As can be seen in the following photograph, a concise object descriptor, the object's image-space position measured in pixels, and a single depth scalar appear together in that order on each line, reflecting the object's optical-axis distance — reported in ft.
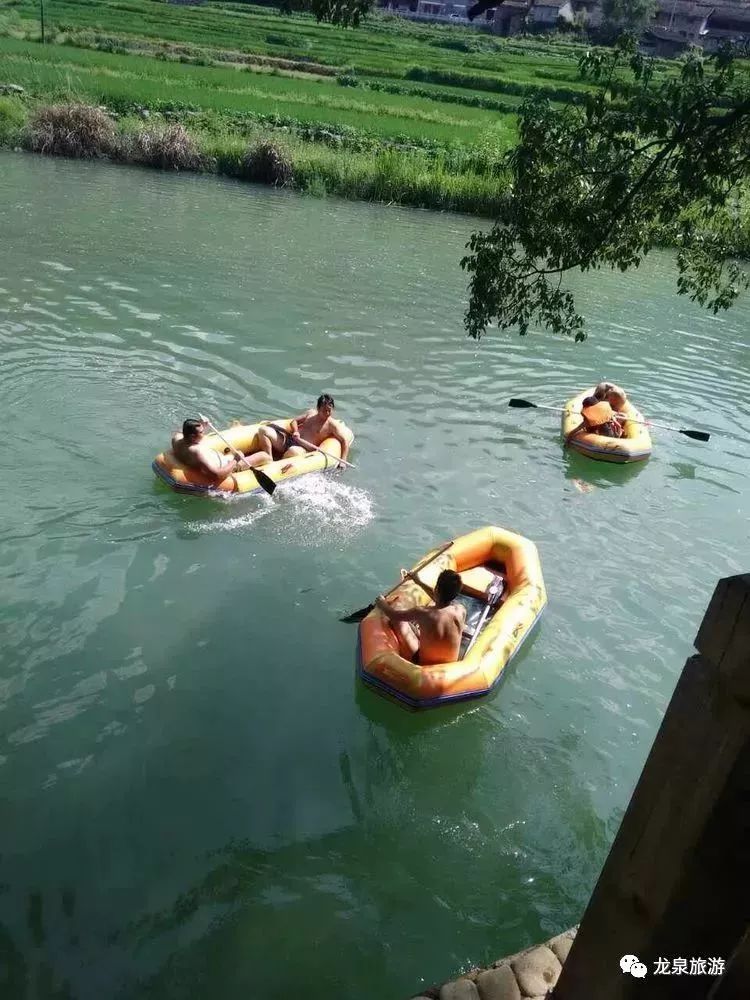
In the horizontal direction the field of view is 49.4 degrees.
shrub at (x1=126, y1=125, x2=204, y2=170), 81.41
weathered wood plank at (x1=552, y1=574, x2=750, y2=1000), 6.04
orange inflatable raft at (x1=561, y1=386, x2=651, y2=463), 32.81
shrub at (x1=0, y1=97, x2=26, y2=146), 80.69
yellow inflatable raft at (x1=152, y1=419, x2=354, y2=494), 25.68
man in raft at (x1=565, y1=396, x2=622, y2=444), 33.99
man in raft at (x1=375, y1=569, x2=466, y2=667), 18.75
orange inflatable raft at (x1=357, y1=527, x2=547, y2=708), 18.10
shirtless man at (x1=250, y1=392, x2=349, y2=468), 28.94
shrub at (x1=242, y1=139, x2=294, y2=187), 81.35
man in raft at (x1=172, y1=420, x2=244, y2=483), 25.43
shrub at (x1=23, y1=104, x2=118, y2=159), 80.89
